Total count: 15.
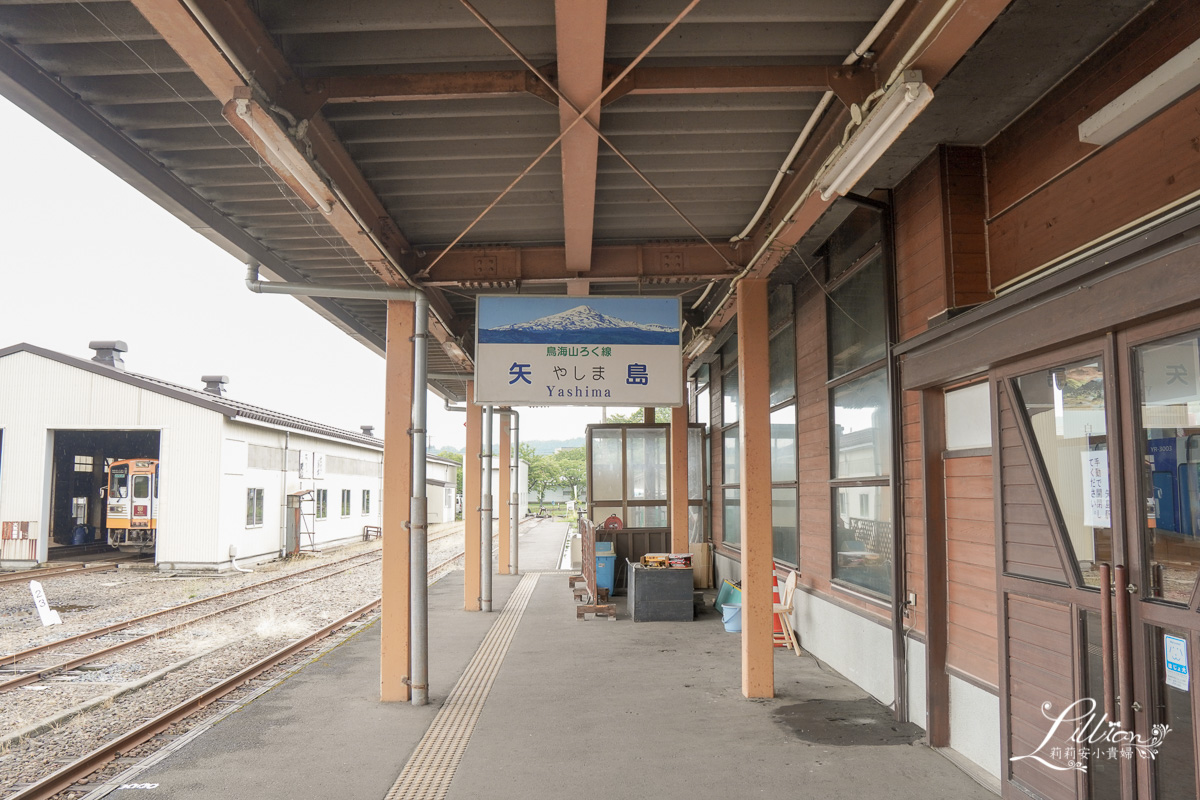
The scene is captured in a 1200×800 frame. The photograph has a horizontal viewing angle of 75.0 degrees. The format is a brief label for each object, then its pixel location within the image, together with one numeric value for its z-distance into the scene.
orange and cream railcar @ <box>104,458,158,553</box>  21.09
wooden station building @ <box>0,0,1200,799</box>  3.26
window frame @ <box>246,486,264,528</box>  20.02
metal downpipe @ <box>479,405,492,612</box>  11.45
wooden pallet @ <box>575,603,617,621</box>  10.77
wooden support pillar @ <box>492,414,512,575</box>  15.85
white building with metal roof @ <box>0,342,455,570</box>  18.25
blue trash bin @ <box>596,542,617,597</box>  12.83
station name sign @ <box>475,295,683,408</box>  6.32
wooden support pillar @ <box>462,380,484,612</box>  11.60
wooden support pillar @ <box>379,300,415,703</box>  6.55
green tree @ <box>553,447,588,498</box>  88.75
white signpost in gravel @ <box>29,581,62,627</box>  10.63
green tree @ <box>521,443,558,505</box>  79.28
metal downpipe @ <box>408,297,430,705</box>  6.52
